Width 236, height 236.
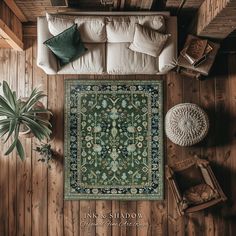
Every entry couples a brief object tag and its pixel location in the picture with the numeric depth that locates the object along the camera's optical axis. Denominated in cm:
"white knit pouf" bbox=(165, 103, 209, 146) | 352
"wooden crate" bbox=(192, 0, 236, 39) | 272
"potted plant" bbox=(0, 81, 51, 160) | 322
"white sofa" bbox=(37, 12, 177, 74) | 334
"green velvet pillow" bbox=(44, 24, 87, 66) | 323
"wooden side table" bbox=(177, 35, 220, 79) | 344
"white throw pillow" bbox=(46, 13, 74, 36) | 330
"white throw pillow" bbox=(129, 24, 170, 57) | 330
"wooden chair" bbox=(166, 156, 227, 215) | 344
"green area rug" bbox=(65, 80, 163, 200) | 376
